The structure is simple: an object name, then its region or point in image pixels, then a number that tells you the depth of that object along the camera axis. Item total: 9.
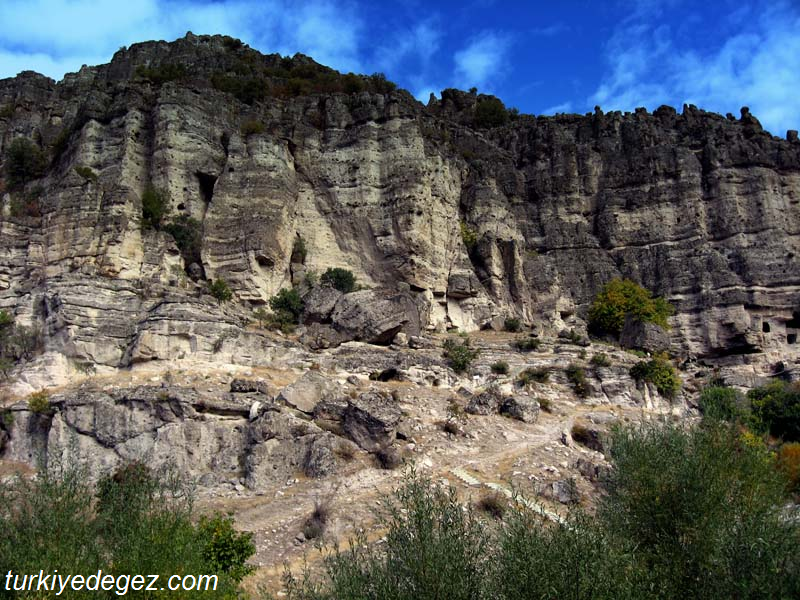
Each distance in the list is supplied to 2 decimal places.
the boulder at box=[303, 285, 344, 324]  33.09
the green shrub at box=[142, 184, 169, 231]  33.94
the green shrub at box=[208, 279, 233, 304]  32.41
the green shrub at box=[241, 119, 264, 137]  38.47
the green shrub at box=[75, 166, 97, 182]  34.44
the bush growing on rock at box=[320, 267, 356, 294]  36.38
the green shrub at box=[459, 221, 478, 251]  42.03
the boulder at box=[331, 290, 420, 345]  31.73
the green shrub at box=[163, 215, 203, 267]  34.44
